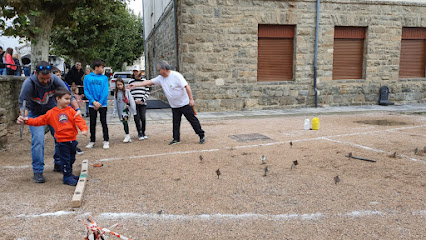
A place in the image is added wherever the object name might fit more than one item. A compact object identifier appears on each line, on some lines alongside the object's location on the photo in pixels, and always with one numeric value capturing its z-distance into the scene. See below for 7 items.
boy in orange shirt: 4.49
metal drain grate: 7.51
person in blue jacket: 6.73
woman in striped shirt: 7.72
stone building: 12.20
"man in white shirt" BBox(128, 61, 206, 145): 7.02
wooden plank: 3.68
